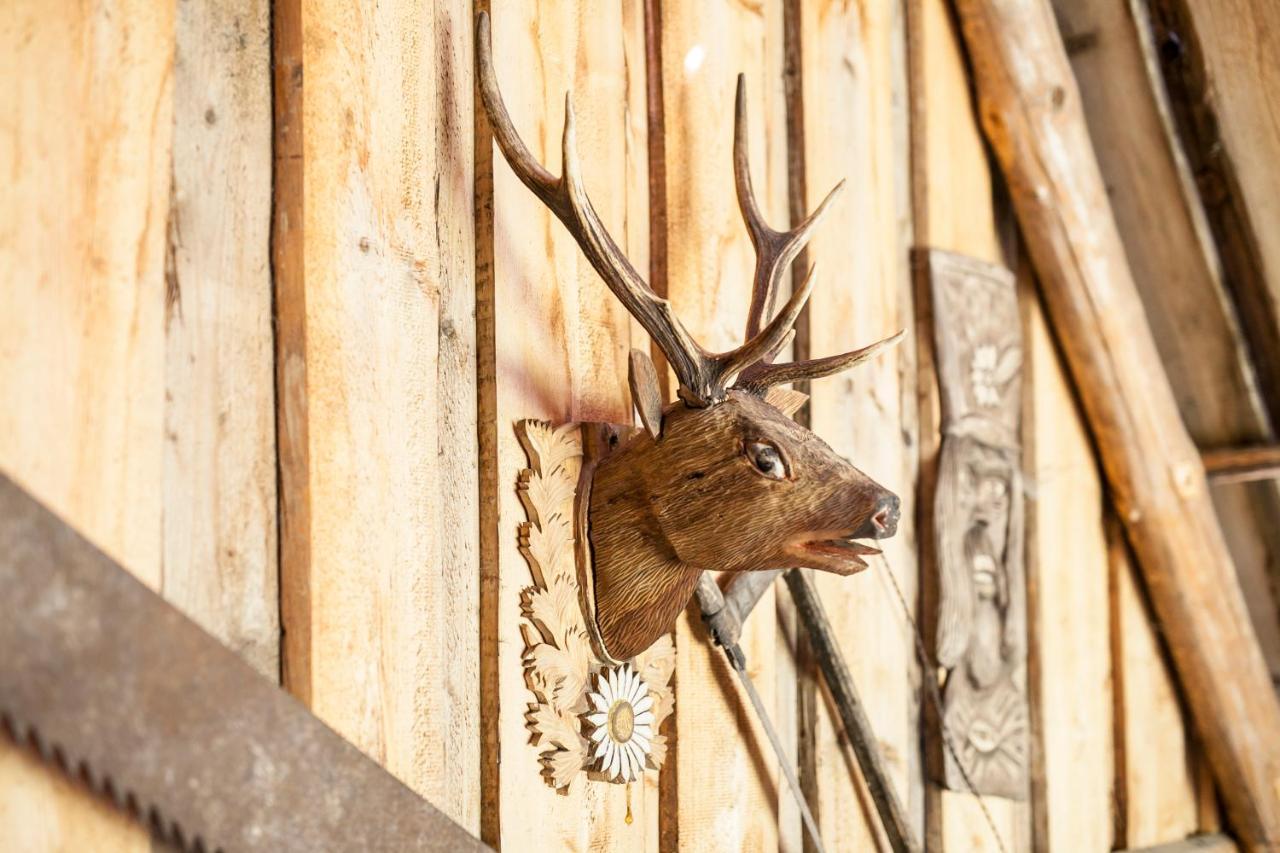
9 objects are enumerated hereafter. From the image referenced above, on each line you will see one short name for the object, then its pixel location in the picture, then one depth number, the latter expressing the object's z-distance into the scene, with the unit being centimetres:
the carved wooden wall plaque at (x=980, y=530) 630
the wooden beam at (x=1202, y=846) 662
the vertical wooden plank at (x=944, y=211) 631
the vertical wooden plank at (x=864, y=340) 615
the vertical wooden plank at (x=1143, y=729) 662
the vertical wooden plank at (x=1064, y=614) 648
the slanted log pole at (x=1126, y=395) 647
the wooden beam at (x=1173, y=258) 667
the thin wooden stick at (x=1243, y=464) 662
